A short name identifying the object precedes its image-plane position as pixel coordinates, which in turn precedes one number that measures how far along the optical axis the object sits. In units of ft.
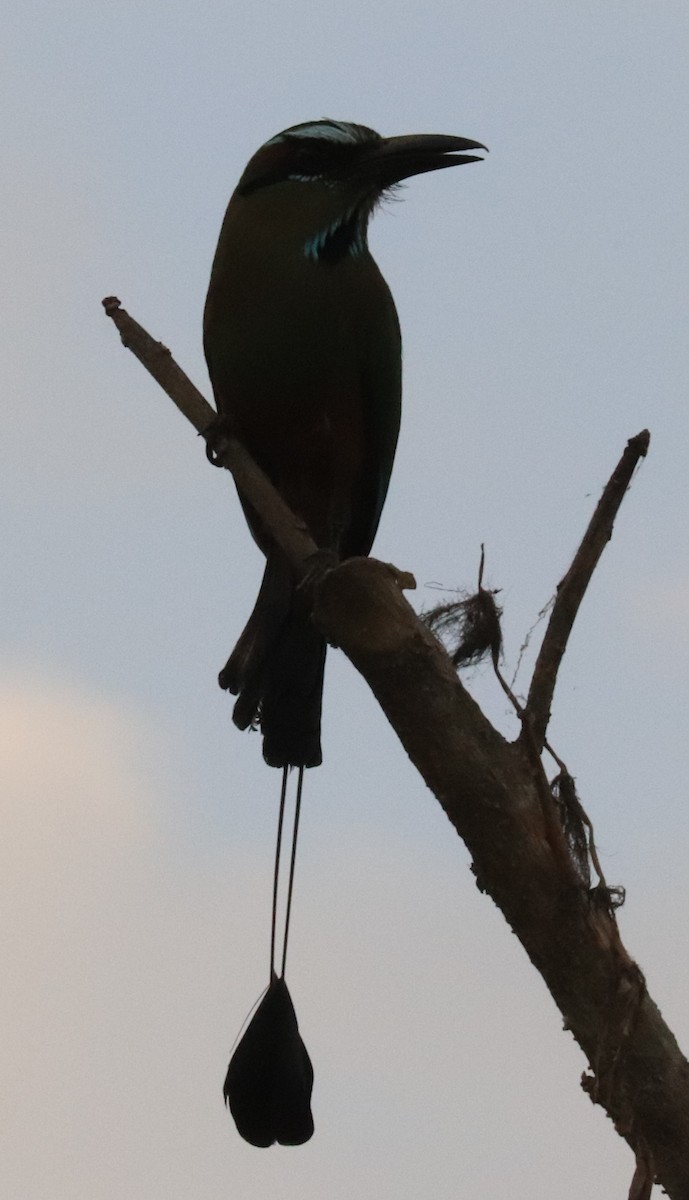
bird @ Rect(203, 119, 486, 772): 22.77
